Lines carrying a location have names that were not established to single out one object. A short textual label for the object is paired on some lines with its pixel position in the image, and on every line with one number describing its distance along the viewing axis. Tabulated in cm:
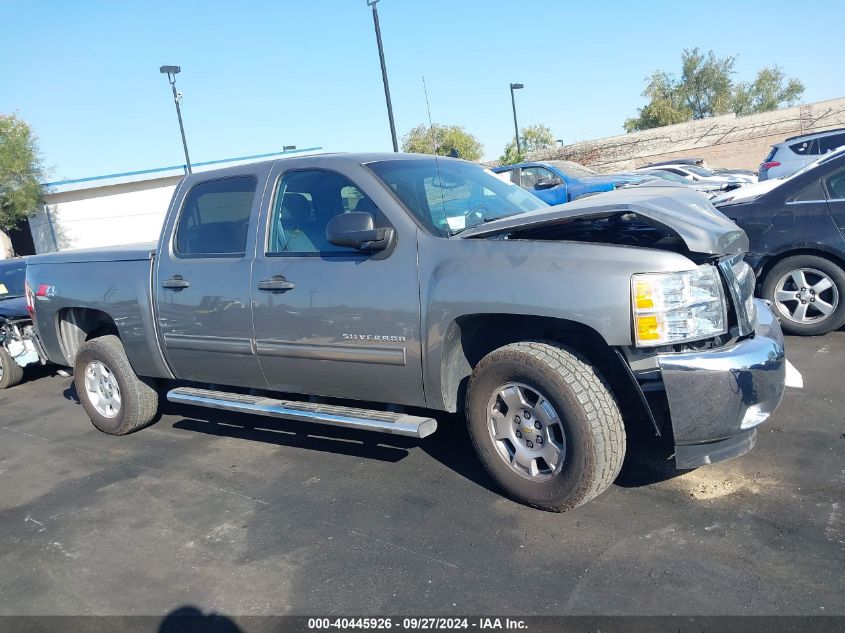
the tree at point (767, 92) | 6168
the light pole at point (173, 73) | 2339
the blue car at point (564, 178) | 1242
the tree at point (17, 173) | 2656
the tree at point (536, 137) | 5586
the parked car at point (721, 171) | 1910
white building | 3020
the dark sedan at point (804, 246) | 589
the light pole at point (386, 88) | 1008
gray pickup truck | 316
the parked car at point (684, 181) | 1441
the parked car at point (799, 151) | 1498
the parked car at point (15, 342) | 752
